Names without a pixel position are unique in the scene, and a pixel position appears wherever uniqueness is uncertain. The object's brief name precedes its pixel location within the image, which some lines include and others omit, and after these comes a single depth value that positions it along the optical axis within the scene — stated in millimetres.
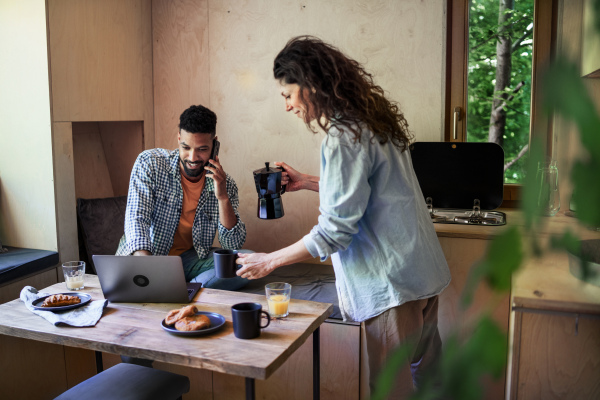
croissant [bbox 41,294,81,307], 1847
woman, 1714
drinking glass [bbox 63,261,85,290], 2043
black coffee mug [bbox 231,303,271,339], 1583
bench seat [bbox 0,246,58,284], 2454
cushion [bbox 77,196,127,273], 2904
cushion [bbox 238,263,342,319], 2527
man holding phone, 2473
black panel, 2600
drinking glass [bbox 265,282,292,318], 1758
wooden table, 1489
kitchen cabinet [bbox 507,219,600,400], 1177
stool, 1766
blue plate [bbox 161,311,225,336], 1623
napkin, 1730
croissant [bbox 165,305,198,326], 1701
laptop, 1822
